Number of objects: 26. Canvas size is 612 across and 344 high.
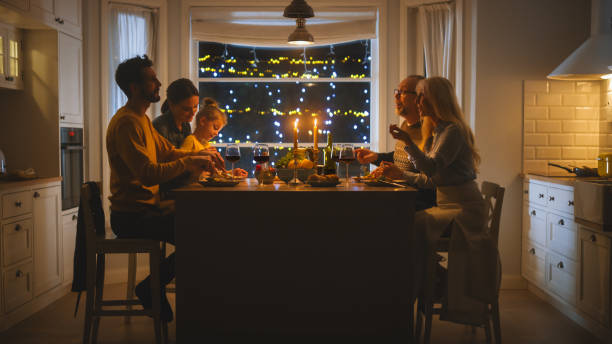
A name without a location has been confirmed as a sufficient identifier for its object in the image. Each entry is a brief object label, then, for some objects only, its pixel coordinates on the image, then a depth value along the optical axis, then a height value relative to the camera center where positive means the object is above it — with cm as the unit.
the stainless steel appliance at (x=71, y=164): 434 -11
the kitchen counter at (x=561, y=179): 365 -18
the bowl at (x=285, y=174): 288 -12
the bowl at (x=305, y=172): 291 -11
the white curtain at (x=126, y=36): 484 +103
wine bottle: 303 -6
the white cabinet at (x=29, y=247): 344 -67
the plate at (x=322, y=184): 271 -16
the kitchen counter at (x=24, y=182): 344 -22
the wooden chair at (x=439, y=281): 294 -73
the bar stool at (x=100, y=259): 280 -58
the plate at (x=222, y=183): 271 -16
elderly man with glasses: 331 +14
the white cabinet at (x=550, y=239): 362 -63
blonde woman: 290 -33
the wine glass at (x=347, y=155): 288 -2
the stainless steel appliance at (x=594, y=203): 313 -30
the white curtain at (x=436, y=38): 486 +103
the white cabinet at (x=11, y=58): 396 +69
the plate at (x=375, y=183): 279 -16
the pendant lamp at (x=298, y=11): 349 +91
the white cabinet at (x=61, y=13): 393 +105
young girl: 385 +21
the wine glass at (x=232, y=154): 295 -1
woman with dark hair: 360 +27
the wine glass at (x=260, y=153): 296 -1
